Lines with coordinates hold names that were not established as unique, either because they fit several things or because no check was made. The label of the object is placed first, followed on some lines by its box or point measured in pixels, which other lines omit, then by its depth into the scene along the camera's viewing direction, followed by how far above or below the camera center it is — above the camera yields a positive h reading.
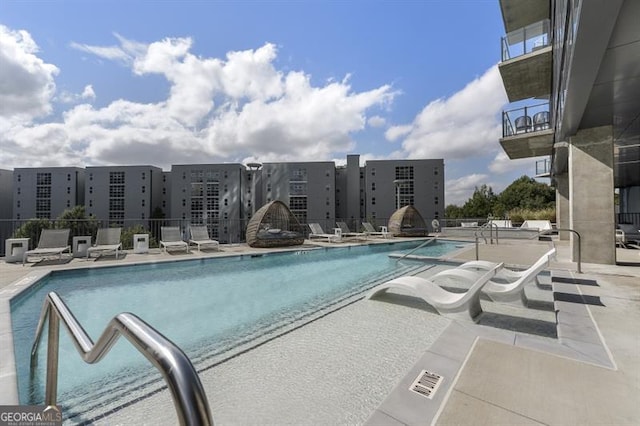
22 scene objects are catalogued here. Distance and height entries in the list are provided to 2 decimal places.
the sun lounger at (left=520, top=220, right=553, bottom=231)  15.97 -0.39
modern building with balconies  3.26 +2.18
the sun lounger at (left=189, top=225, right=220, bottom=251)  10.41 -0.78
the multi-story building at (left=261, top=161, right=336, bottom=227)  39.69 +4.33
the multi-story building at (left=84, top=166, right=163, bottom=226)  40.91 +3.92
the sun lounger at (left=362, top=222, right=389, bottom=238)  16.50 -0.87
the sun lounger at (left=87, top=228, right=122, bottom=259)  8.45 -0.64
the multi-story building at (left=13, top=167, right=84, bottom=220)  40.56 +3.99
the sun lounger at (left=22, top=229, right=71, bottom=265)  7.43 -0.69
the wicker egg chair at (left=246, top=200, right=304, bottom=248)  11.50 -0.47
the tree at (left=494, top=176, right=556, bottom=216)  38.66 +3.17
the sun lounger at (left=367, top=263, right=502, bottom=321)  3.41 -1.05
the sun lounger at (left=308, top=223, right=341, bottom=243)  13.80 -0.87
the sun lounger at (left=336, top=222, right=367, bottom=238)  16.08 -0.79
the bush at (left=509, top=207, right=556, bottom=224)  19.22 +0.15
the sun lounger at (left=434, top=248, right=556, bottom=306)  3.69 -0.96
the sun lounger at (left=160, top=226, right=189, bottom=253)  9.62 -0.77
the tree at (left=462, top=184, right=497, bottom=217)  39.44 +2.03
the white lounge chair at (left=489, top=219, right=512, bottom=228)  17.27 -0.34
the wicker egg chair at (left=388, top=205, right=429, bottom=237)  16.83 -0.40
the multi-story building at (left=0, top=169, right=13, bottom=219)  42.22 +3.74
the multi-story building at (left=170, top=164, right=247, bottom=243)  40.78 +4.00
